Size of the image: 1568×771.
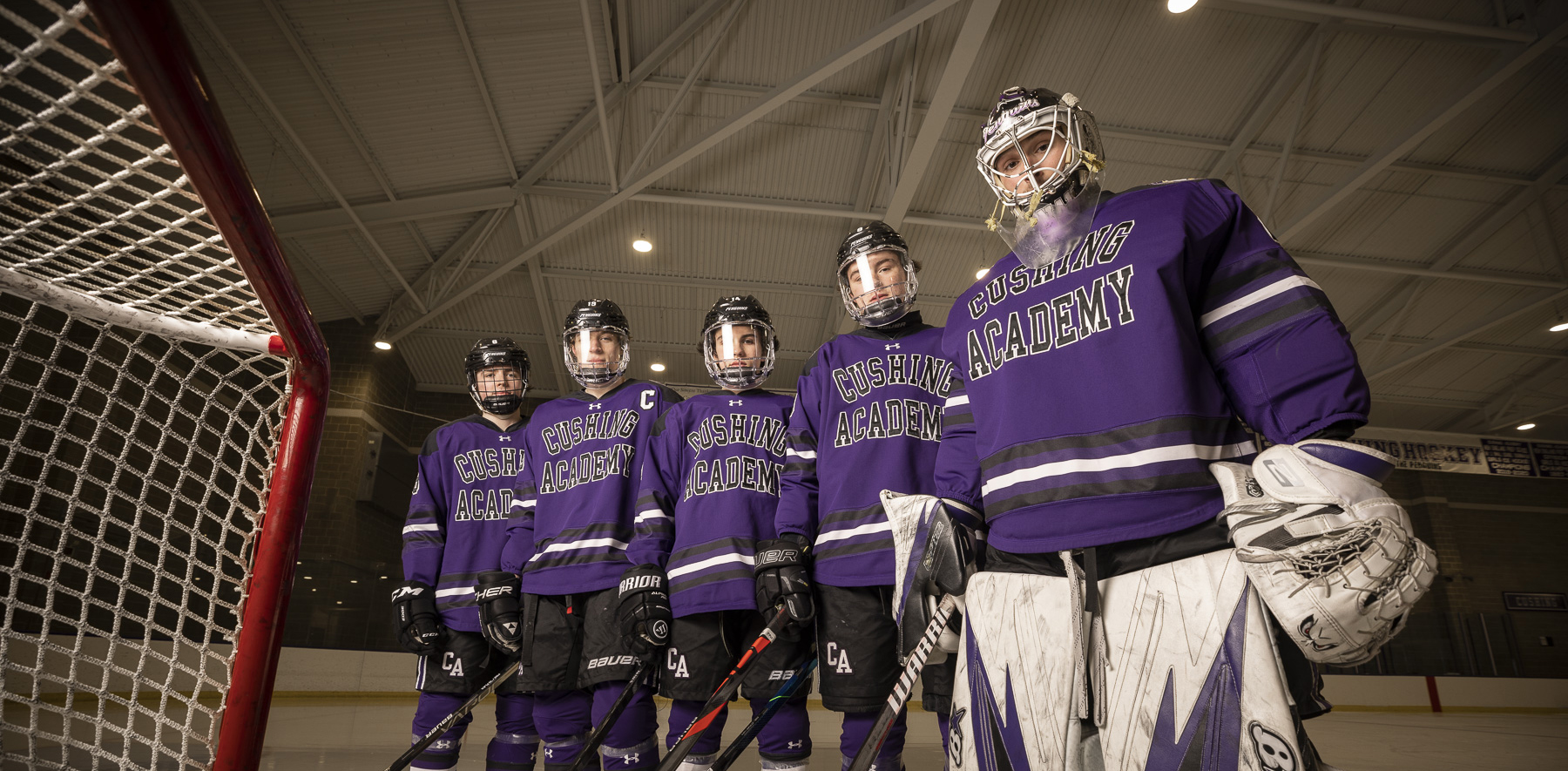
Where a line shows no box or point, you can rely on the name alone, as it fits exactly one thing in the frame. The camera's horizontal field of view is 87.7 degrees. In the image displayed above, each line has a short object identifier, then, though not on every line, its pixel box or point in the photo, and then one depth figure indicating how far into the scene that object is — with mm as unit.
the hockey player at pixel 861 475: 2092
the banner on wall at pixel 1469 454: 12930
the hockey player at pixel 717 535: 2352
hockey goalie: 998
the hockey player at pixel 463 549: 2877
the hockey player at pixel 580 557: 2588
